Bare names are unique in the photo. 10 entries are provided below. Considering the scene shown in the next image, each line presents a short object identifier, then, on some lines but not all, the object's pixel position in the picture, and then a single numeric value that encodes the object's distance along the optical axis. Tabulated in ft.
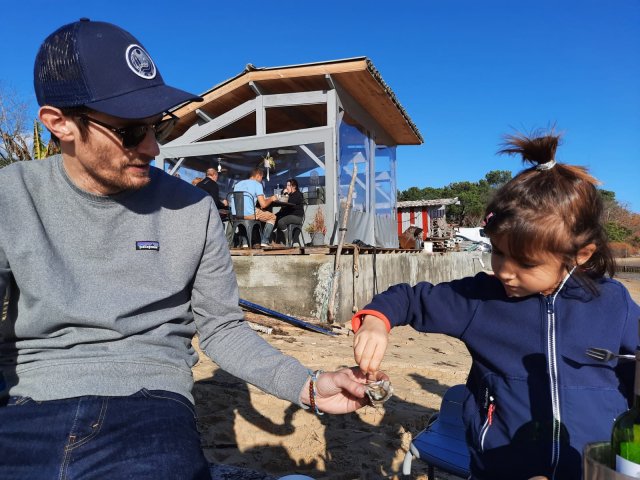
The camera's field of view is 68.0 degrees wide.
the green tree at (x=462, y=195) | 143.02
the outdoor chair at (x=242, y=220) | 27.63
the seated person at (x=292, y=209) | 28.76
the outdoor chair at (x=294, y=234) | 29.22
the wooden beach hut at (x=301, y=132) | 31.89
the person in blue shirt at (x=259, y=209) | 28.56
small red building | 95.50
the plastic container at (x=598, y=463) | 2.34
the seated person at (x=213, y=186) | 27.94
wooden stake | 24.69
